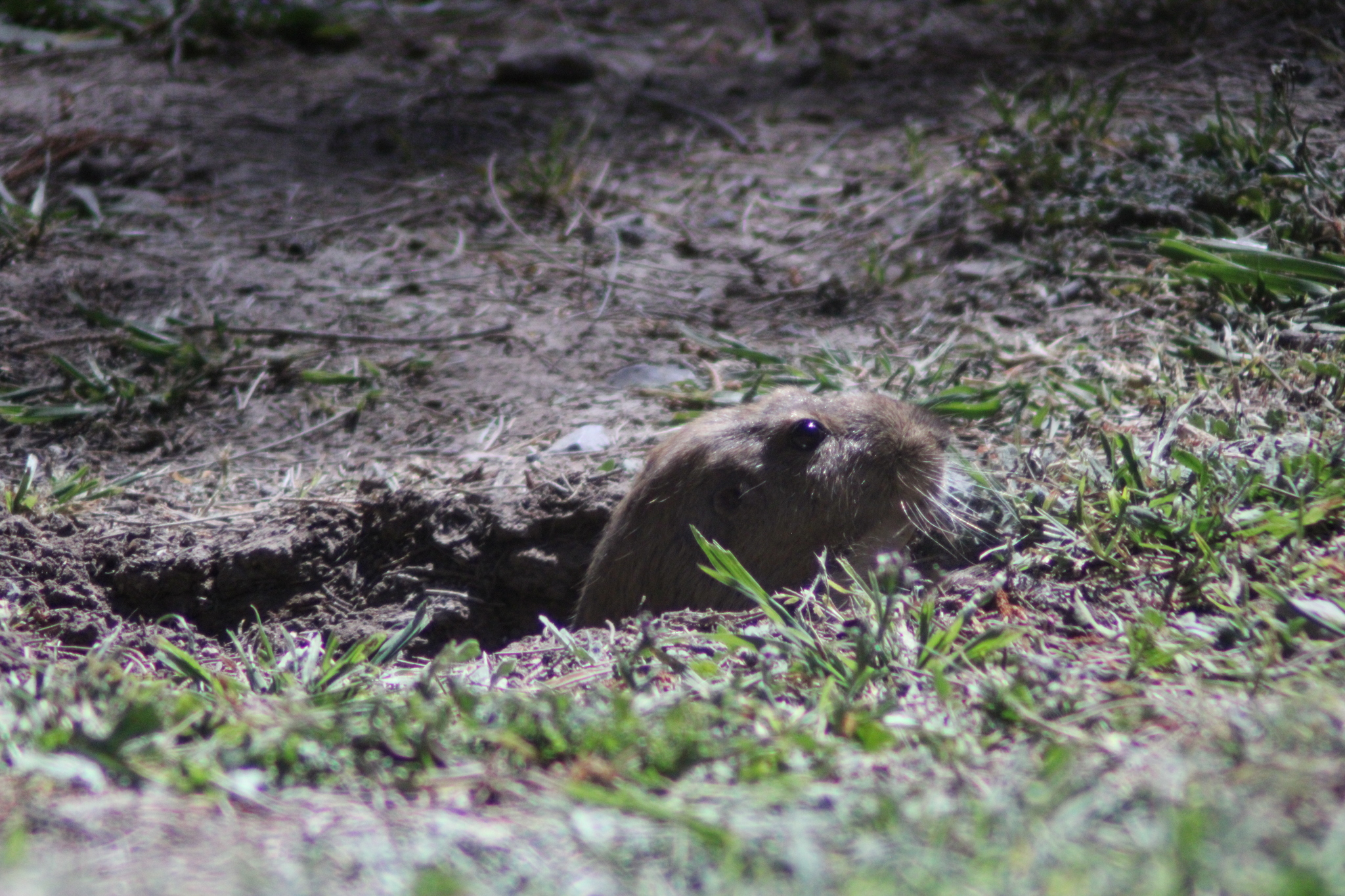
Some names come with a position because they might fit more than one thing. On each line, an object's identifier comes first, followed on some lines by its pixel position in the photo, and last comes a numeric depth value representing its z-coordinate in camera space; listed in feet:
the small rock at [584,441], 24.52
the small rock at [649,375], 26.58
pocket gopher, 21.77
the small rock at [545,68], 40.68
